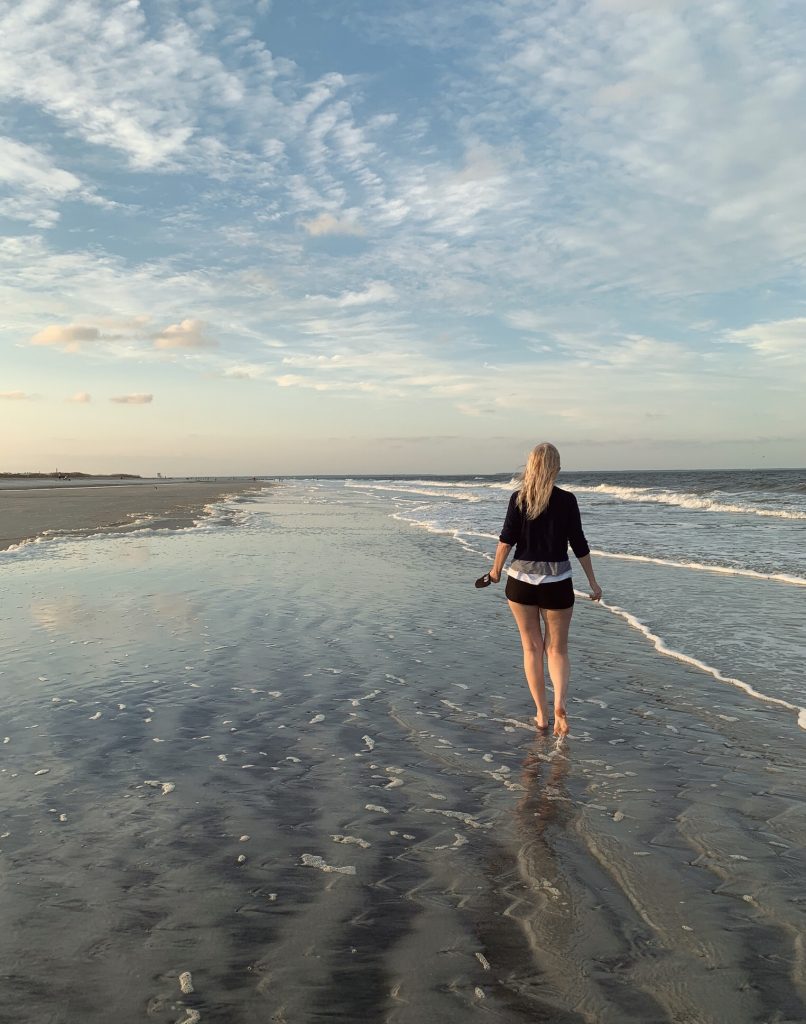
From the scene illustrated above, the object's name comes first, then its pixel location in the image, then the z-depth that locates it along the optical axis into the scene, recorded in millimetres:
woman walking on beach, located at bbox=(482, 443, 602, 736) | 6070
